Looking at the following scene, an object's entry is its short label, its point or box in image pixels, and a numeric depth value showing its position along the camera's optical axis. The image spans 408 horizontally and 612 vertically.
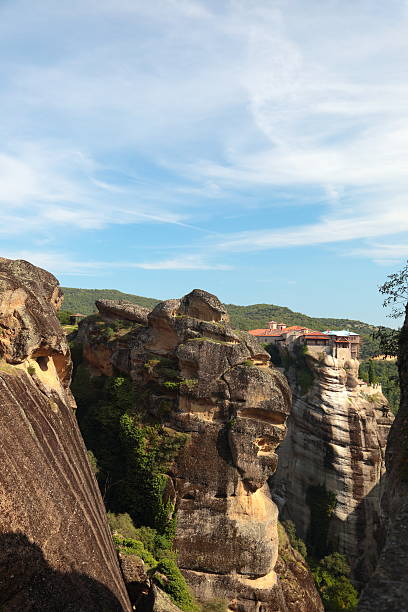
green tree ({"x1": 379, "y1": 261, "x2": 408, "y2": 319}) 13.16
